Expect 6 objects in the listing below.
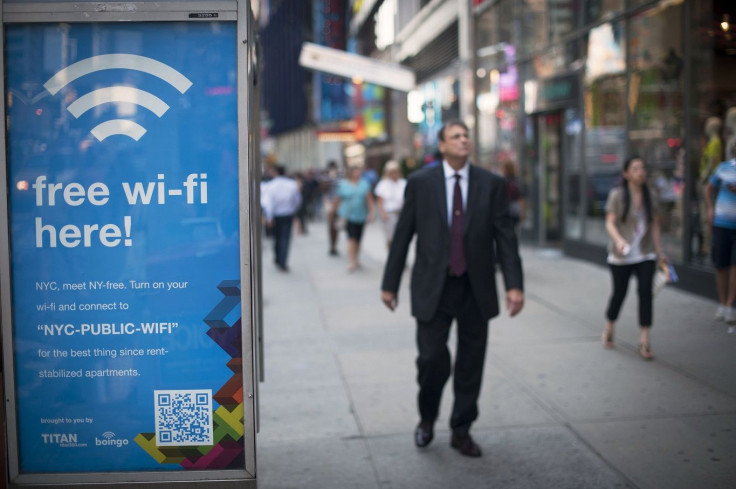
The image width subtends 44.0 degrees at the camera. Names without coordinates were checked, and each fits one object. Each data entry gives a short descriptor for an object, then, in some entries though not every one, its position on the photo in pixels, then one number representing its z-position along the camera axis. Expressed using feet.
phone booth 12.42
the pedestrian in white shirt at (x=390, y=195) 47.21
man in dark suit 17.07
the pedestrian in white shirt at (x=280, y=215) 50.93
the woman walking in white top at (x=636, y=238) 24.66
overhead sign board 52.54
